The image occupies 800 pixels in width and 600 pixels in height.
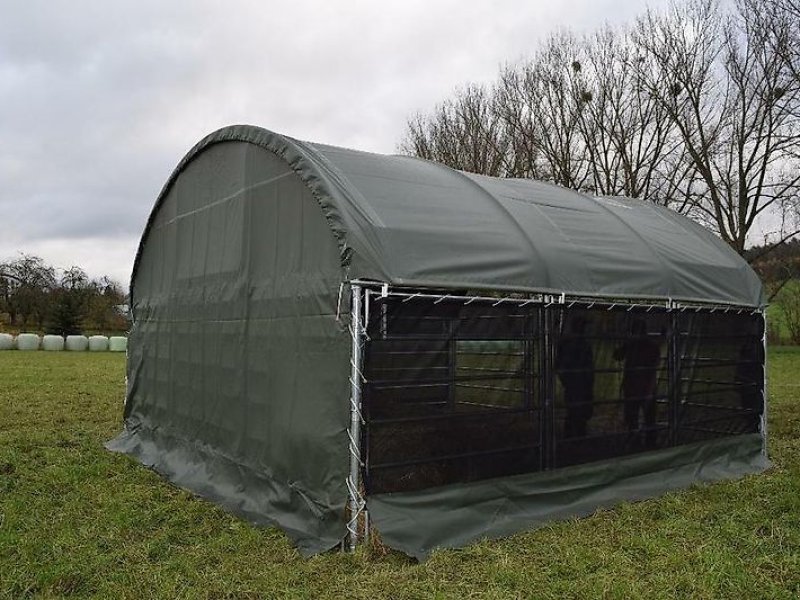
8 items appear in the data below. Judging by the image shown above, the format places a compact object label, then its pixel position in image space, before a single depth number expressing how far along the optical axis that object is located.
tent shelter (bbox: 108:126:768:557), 4.59
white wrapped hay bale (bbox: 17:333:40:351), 24.80
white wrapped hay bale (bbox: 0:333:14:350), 24.33
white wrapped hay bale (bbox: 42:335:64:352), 25.30
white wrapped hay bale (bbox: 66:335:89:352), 25.84
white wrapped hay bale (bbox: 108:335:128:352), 26.60
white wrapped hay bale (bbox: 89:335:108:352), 26.23
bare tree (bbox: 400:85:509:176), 23.89
